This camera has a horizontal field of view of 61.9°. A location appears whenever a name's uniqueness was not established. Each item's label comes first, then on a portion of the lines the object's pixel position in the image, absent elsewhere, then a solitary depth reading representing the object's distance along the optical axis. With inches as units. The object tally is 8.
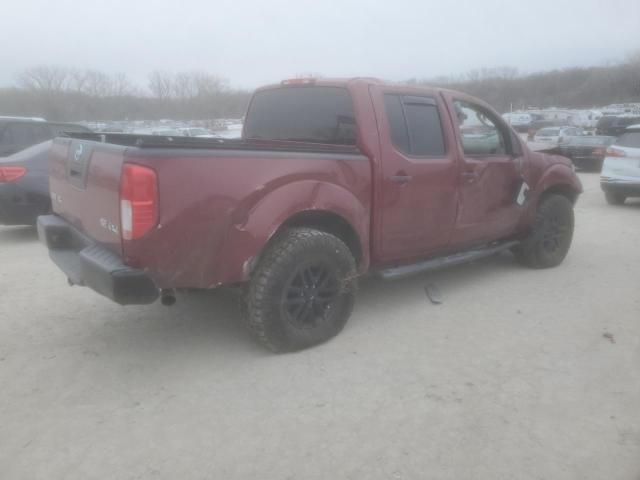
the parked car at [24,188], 258.4
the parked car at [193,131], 889.4
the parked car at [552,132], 1028.8
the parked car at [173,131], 859.5
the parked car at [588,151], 660.7
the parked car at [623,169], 378.6
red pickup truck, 114.7
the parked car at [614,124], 1130.2
